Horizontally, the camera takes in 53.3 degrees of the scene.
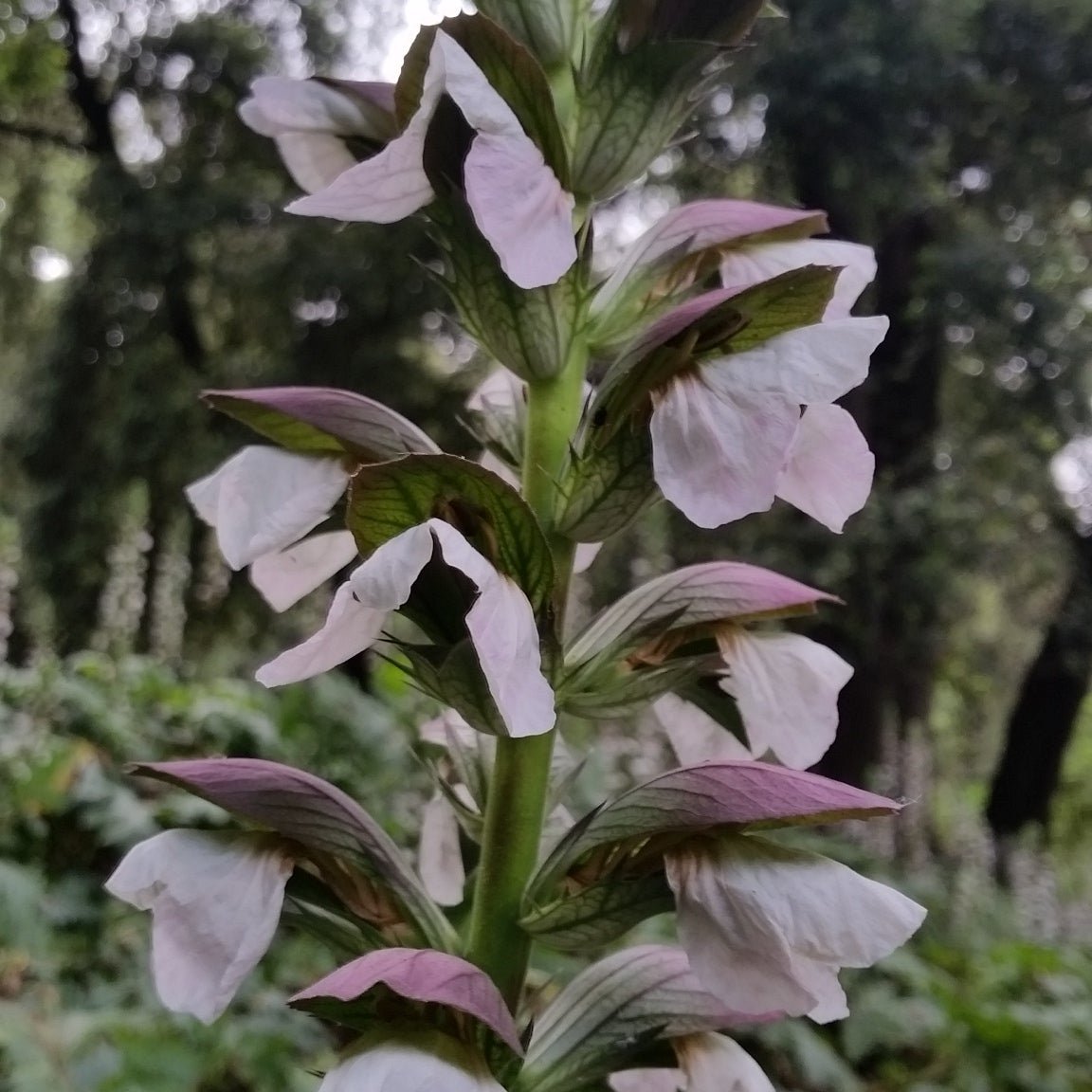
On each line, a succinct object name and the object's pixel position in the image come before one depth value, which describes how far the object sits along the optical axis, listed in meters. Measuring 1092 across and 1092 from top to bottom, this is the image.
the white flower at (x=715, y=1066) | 0.16
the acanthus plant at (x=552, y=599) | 0.14
